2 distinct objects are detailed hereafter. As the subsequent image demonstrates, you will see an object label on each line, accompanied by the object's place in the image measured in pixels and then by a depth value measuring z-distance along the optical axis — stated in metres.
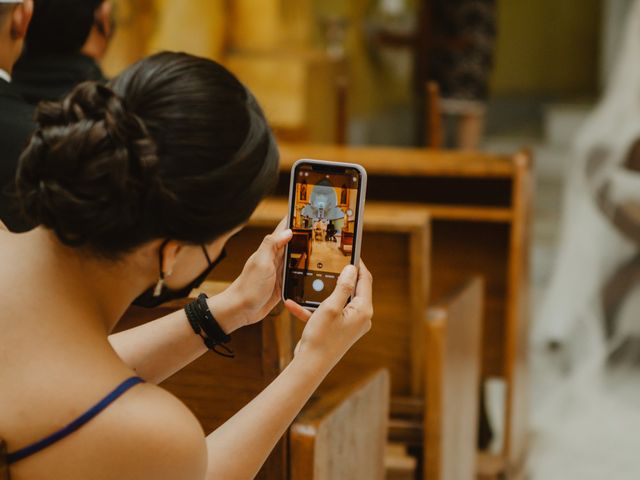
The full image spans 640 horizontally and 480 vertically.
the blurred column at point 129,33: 5.64
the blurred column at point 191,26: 6.09
